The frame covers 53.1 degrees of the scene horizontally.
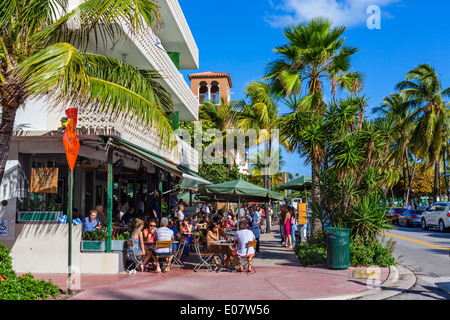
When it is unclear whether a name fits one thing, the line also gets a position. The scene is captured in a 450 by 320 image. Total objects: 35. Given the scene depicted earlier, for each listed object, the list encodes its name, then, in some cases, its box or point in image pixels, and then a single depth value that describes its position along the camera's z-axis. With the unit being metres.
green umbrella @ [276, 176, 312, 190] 18.59
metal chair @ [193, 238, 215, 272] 11.88
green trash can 11.56
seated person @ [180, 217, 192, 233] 14.14
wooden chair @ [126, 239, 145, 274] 11.55
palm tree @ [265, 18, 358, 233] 16.72
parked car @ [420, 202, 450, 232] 27.48
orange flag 8.35
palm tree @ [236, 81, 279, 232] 28.28
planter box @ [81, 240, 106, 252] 11.47
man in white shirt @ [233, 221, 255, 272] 11.45
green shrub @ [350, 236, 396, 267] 12.20
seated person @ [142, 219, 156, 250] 11.78
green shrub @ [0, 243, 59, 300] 7.47
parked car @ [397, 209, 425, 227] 34.09
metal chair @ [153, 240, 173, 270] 11.42
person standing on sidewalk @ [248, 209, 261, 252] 15.98
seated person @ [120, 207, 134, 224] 15.79
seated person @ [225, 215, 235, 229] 19.10
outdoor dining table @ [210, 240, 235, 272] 11.78
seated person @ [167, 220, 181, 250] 13.14
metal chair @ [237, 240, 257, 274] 11.44
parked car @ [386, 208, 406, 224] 39.14
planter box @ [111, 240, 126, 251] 11.73
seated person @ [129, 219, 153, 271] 11.52
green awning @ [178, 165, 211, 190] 21.21
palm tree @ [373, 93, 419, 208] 43.78
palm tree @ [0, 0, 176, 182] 7.12
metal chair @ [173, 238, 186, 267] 12.58
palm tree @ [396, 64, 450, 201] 39.59
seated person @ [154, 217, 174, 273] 11.48
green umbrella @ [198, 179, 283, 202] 14.92
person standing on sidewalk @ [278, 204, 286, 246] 18.88
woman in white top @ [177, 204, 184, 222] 18.60
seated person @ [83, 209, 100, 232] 11.89
